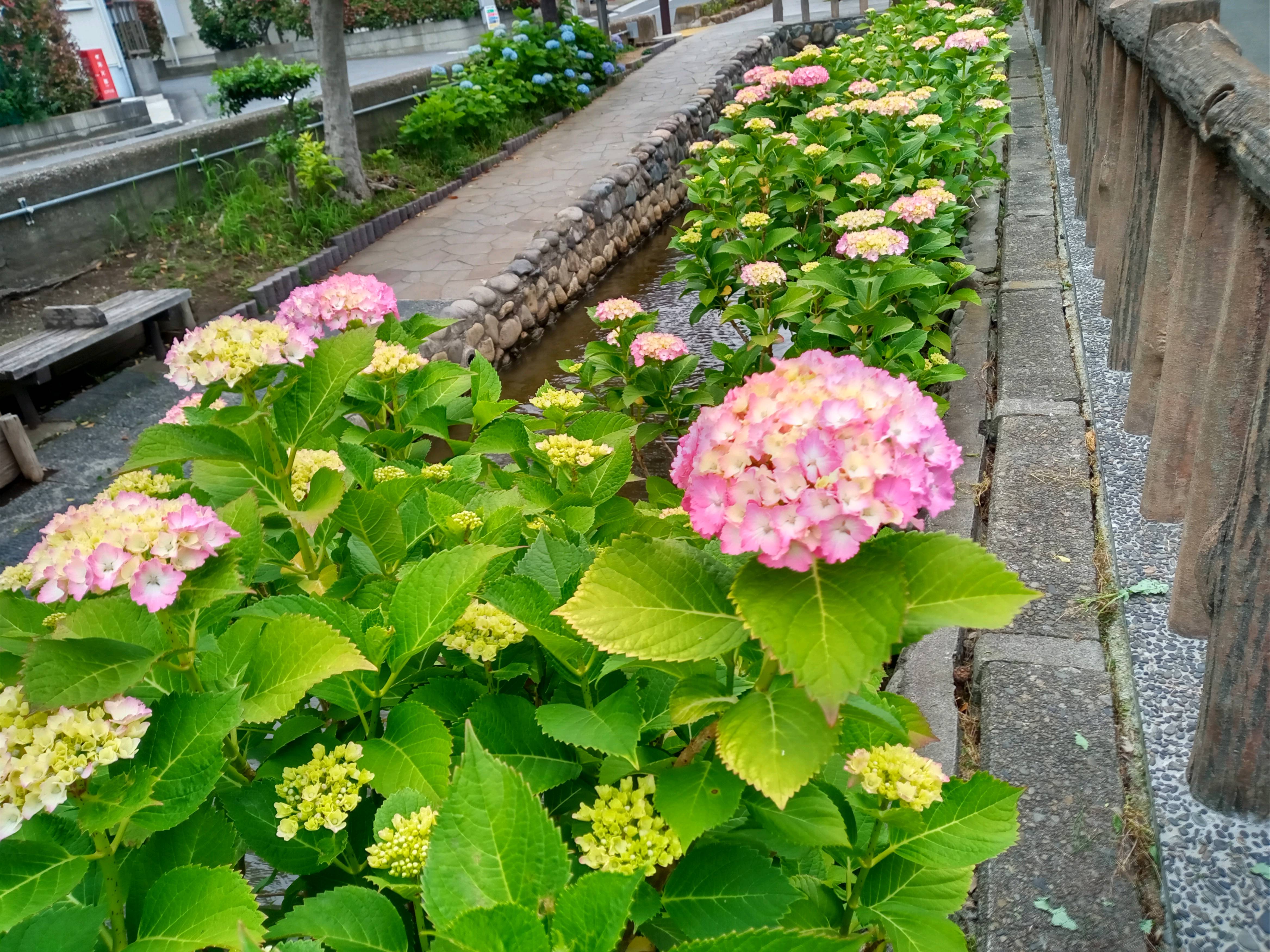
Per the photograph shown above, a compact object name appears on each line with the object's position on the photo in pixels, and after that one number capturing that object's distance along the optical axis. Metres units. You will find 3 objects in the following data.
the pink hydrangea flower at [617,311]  3.02
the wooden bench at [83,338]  4.72
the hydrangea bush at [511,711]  0.78
